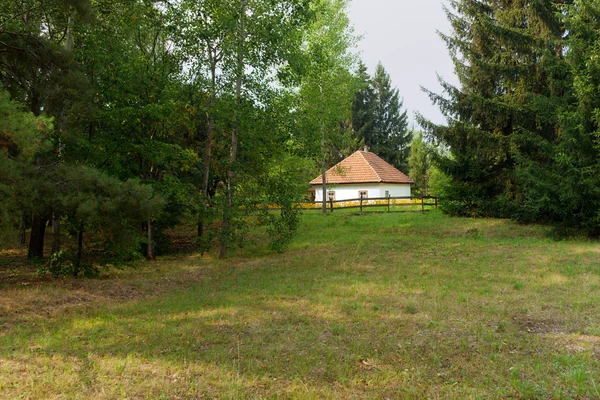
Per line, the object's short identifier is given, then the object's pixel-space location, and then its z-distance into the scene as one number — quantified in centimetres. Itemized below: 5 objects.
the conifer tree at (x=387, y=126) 4650
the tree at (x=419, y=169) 4503
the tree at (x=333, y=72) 2236
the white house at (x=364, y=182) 3378
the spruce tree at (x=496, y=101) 1772
